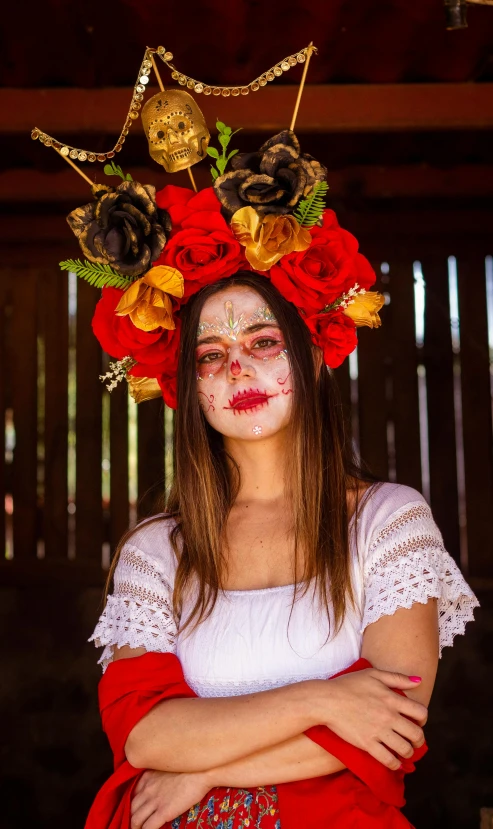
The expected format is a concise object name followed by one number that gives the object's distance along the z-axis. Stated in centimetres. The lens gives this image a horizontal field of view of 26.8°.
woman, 199
